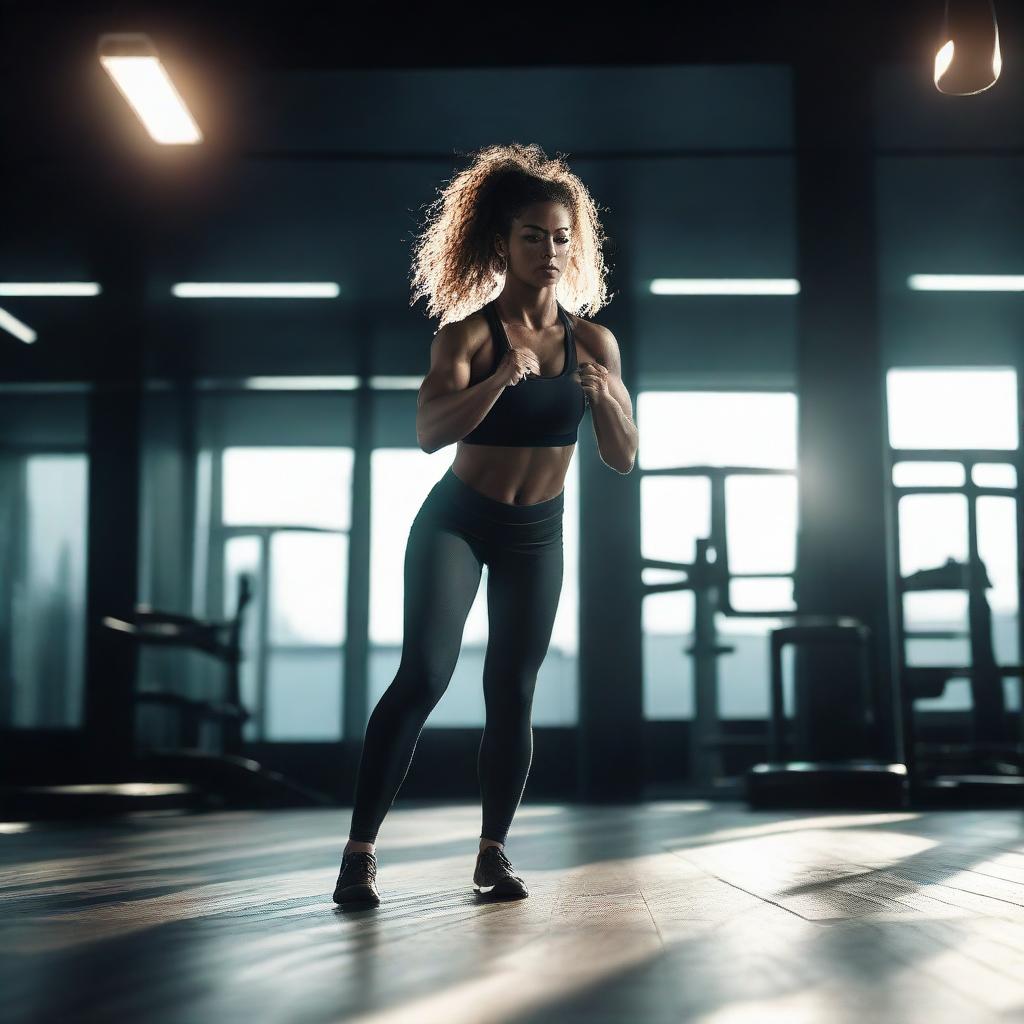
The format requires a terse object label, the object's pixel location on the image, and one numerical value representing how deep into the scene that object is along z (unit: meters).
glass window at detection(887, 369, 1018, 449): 8.05
